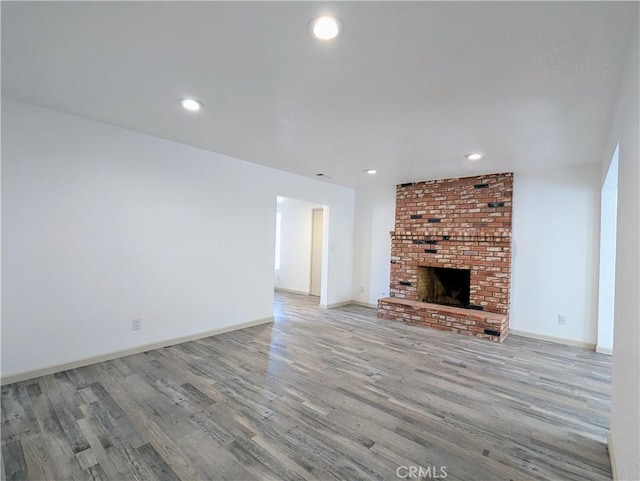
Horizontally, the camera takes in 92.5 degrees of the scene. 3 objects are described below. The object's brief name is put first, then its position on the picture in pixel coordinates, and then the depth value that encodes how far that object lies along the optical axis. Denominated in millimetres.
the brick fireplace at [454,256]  4594
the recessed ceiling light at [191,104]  2523
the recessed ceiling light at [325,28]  1555
